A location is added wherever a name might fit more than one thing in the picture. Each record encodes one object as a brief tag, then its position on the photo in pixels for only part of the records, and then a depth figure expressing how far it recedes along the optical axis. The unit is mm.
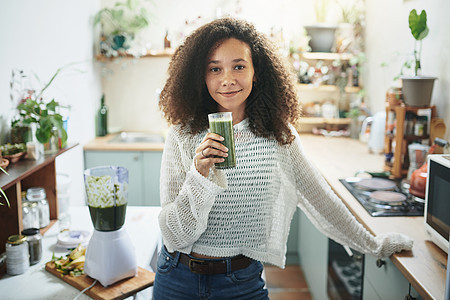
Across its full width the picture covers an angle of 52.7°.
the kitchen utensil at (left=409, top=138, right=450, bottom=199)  2043
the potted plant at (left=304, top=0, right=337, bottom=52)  3869
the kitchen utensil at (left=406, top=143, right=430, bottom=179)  2311
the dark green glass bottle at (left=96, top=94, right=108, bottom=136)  3910
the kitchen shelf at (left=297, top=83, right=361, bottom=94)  3898
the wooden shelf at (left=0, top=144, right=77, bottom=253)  1724
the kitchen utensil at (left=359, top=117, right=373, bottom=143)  3640
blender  1502
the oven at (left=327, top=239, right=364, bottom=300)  2008
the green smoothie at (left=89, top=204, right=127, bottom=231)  1511
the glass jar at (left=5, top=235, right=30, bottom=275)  1592
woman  1343
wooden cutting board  1457
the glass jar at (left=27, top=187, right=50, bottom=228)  1964
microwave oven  1525
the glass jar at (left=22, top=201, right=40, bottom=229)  1887
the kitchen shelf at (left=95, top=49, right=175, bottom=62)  3809
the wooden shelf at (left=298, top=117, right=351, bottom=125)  3979
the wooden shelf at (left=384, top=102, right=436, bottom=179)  2473
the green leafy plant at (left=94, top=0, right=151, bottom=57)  3789
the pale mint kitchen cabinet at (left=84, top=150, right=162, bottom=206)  3537
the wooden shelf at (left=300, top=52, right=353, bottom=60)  3875
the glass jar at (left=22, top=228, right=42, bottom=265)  1674
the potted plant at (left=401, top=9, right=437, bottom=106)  2334
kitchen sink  3926
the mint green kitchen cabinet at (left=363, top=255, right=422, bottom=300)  1520
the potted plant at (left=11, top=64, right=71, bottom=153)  2031
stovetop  1912
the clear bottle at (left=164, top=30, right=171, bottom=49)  3894
